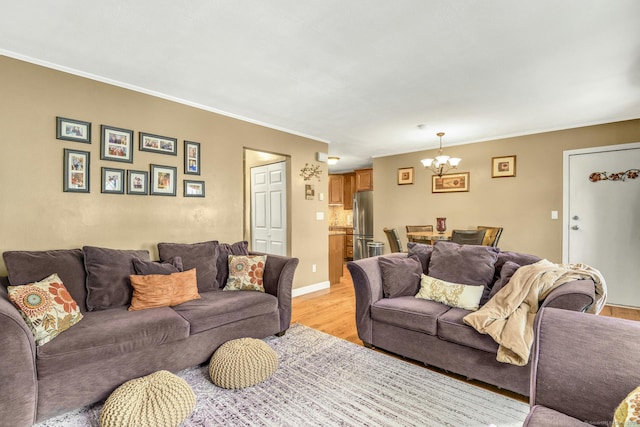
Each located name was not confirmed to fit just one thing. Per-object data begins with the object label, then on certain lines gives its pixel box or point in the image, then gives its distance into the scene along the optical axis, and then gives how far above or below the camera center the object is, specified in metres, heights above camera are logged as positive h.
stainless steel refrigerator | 7.16 -0.22
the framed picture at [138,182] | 3.04 +0.30
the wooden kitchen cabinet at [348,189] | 8.11 +0.62
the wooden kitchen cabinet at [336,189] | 8.33 +0.62
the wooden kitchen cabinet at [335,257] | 5.40 -0.79
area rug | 1.81 -1.19
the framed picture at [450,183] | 5.37 +0.52
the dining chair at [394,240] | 4.36 -0.39
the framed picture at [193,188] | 3.47 +0.28
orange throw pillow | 2.46 -0.63
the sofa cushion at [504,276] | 2.42 -0.49
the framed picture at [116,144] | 2.87 +0.65
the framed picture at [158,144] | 3.13 +0.72
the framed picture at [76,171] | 2.68 +0.37
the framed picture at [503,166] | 4.86 +0.72
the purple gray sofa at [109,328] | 1.68 -0.79
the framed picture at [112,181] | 2.88 +0.30
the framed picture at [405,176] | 6.03 +0.71
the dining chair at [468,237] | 3.90 -0.31
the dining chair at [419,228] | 5.42 -0.27
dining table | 4.38 -0.34
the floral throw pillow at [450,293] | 2.48 -0.67
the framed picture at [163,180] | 3.21 +0.34
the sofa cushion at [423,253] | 3.00 -0.40
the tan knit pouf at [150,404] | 1.61 -1.02
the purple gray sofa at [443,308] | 2.00 -0.77
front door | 4.02 -0.08
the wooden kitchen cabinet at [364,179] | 7.45 +0.80
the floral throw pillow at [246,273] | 3.05 -0.60
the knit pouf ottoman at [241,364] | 2.11 -1.05
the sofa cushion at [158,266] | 2.62 -0.47
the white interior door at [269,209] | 4.80 +0.06
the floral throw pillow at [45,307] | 1.84 -0.59
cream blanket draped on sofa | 1.90 -0.62
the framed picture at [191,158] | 3.46 +0.62
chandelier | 4.59 +0.77
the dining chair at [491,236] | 4.23 -0.32
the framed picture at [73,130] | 2.64 +0.72
